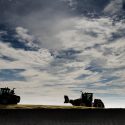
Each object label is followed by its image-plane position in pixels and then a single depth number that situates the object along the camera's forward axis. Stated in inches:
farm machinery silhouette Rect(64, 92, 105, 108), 1742.1
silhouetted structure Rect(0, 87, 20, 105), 1514.5
